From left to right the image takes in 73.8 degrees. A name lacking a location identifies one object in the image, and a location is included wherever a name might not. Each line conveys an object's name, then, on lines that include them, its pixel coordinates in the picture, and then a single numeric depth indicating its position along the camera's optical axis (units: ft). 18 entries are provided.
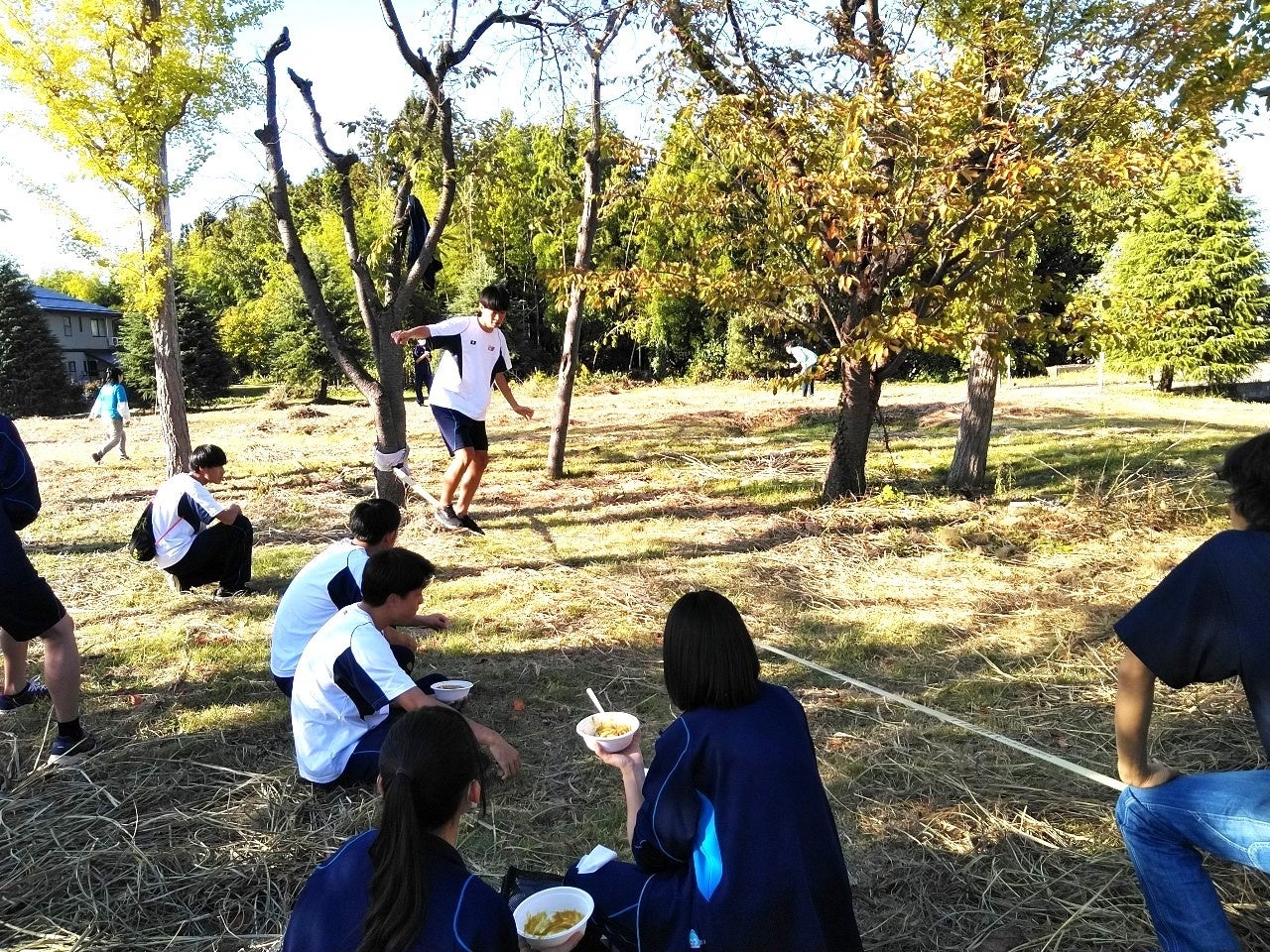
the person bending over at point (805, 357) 59.74
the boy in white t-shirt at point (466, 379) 23.35
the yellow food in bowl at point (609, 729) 9.67
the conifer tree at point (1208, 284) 67.21
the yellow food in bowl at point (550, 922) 6.84
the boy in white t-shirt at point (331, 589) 12.51
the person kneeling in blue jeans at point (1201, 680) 6.31
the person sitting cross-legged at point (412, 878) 5.13
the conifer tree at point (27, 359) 86.69
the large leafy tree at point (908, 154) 21.57
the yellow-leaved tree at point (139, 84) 28.68
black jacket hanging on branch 25.57
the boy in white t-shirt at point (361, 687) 10.17
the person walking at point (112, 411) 39.86
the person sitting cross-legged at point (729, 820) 6.15
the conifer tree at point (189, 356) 87.15
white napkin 7.72
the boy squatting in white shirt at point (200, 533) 18.48
